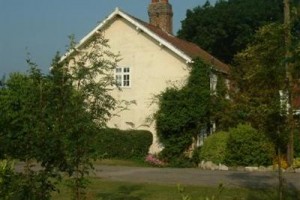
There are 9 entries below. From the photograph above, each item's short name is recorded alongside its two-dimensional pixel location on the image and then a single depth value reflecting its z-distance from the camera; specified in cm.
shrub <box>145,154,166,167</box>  2839
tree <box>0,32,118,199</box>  779
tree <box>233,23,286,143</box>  1229
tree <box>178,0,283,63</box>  5275
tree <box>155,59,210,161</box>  2859
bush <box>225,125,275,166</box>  2433
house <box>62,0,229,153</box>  3055
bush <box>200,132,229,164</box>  2520
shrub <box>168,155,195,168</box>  2782
